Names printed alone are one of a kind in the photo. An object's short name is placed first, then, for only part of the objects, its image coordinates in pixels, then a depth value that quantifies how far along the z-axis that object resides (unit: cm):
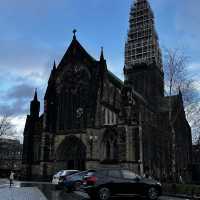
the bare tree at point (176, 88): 2212
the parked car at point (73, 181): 1695
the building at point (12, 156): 7122
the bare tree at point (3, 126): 4028
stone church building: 3122
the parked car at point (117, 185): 1197
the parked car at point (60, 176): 1802
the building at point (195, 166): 4273
